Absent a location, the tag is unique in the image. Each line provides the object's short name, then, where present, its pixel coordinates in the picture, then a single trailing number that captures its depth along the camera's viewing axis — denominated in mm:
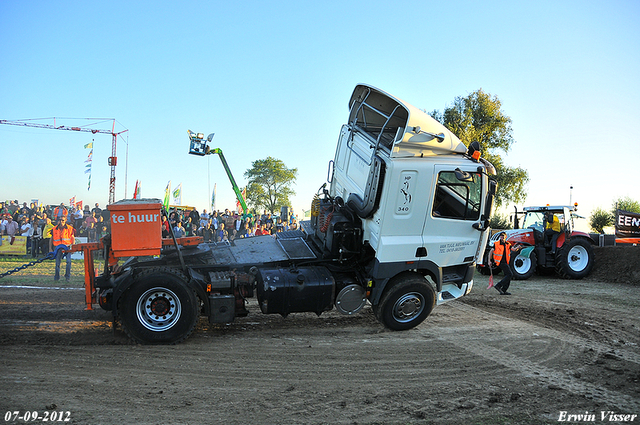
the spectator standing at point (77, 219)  19544
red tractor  14766
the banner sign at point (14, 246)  16469
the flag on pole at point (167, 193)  25794
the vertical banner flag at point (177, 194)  28875
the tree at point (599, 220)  32156
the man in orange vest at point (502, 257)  11625
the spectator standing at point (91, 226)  18322
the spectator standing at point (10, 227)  16938
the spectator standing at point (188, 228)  17181
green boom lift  27969
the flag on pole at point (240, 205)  31331
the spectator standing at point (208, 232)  18938
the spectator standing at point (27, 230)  17109
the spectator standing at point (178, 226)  14664
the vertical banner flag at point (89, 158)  36562
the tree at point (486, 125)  33250
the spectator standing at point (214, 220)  20164
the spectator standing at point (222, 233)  17859
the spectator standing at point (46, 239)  14434
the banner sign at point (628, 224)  18844
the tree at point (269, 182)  45688
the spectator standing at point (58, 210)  19197
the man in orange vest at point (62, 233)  13117
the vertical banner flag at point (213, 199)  34750
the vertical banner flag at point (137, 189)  27517
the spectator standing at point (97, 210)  19881
